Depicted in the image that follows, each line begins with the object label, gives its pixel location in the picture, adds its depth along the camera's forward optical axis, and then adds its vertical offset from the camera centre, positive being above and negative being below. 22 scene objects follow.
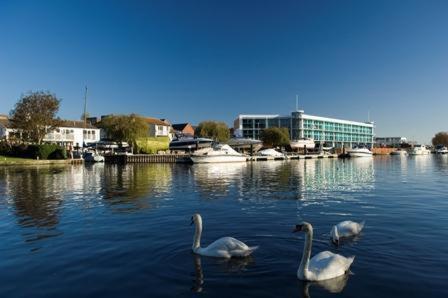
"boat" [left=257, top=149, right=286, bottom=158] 104.94 -1.50
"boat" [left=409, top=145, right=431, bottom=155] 172.24 -1.89
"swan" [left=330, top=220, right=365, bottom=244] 14.21 -3.13
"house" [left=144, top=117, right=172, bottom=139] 134.50 +7.78
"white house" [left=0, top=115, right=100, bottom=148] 103.29 +4.85
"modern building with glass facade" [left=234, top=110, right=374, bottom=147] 180.38 +11.57
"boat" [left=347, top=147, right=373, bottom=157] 128.50 -1.61
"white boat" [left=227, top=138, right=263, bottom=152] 118.25 +1.76
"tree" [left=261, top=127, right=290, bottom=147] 137.50 +3.93
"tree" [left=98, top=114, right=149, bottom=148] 98.00 +5.49
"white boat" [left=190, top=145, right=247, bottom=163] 80.75 -1.34
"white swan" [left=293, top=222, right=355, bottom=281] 10.46 -3.23
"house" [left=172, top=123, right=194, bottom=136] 167.50 +9.39
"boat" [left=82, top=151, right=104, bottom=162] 87.51 -1.53
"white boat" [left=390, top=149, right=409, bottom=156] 169.27 -2.65
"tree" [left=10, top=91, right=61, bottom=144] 81.56 +7.66
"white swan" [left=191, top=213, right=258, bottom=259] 12.36 -3.21
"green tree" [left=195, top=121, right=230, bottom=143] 128.25 +5.92
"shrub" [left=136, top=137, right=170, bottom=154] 100.31 +1.21
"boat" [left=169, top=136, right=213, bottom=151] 102.50 +1.57
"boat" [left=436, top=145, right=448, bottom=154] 194.50 -2.26
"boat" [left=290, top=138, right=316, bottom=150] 143.62 +1.84
